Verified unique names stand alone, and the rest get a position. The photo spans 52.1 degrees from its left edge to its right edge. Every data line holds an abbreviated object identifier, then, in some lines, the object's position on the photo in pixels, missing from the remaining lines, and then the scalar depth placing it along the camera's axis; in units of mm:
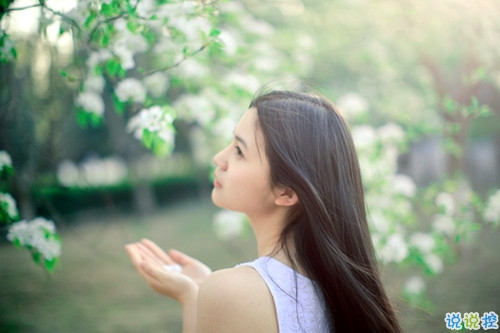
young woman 1347
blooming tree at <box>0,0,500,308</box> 1866
